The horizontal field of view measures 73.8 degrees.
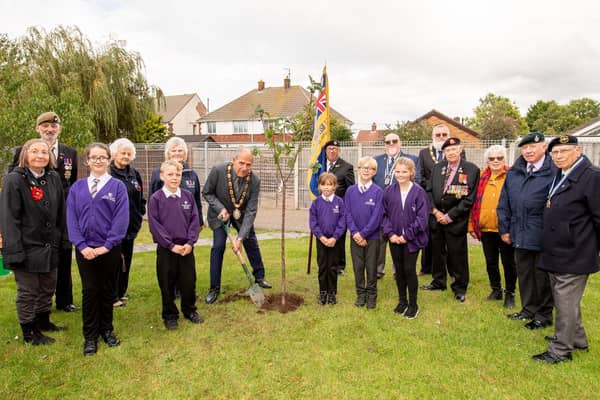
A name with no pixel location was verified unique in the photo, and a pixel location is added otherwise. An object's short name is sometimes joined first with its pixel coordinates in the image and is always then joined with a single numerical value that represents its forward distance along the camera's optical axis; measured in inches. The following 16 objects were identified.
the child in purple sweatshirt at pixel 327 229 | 211.5
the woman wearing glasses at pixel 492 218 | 207.2
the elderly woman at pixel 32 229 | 155.9
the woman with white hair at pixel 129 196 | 197.3
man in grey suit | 220.4
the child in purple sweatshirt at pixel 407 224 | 195.6
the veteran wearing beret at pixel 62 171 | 189.2
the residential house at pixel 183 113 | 2145.2
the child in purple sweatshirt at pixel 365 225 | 204.4
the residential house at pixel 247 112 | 1705.2
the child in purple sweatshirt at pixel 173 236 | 179.9
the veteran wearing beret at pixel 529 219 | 176.2
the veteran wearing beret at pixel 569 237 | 144.9
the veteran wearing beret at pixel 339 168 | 269.0
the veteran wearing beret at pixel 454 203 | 215.6
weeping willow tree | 685.9
